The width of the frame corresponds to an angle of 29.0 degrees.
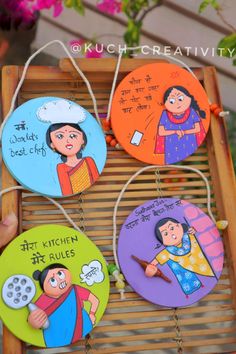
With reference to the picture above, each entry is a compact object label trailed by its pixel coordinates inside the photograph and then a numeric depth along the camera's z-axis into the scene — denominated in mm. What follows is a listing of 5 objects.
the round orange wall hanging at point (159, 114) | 751
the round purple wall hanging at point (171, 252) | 679
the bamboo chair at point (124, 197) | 677
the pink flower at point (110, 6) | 1242
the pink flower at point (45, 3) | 1173
